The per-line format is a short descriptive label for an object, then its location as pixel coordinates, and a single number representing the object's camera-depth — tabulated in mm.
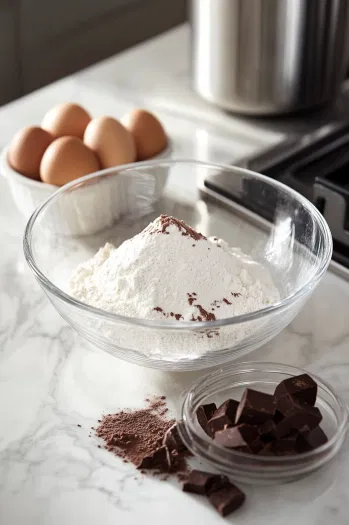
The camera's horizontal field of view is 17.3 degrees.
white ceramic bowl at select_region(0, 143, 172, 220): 886
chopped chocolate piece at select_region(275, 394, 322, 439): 686
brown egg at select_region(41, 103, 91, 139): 926
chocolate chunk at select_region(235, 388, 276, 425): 691
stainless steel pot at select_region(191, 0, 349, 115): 984
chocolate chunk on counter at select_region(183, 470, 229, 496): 681
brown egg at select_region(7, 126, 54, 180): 899
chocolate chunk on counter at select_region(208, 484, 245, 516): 670
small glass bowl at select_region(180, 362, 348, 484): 679
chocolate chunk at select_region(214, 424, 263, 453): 680
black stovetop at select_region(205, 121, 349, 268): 878
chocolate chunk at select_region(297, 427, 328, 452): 690
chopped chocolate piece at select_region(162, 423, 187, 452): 705
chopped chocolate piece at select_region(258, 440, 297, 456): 683
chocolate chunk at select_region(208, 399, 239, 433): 700
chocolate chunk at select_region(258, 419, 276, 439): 687
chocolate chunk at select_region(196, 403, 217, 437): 705
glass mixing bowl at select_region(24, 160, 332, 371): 724
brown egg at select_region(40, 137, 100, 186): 883
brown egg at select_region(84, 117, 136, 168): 902
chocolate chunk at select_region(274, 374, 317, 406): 709
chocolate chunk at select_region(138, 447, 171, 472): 700
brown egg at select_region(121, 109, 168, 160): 931
